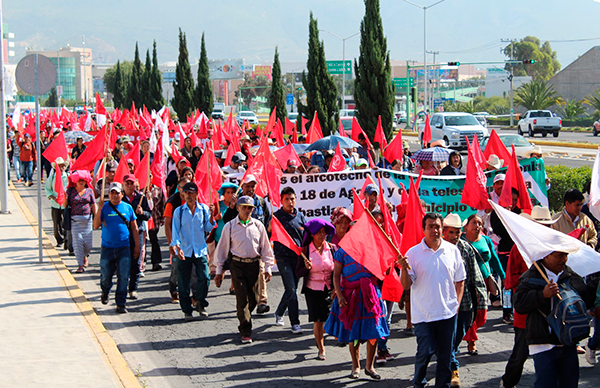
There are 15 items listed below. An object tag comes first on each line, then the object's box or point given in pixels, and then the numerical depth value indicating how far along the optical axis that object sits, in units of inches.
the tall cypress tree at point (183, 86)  1740.9
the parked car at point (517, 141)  1090.4
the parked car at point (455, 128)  1290.6
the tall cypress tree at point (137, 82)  2185.0
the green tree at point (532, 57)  4729.3
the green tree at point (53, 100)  4290.4
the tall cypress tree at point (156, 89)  2070.6
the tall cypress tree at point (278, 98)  1368.1
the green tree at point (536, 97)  2358.5
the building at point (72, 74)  6491.1
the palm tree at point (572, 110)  2377.8
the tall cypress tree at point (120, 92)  2479.8
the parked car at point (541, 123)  1739.7
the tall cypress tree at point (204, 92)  1672.0
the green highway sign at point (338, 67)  2048.0
